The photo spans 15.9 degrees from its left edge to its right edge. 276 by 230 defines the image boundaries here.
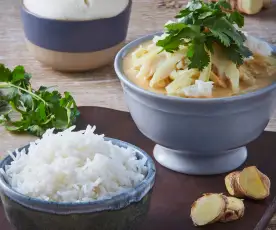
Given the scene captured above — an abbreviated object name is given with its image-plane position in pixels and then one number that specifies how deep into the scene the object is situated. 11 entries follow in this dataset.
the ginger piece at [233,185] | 0.91
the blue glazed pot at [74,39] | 1.18
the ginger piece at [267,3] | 1.44
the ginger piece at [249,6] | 1.40
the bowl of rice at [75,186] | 0.80
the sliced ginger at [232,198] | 0.87
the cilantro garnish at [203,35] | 0.91
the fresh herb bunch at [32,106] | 1.04
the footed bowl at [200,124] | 0.91
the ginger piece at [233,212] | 0.87
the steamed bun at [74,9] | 1.17
